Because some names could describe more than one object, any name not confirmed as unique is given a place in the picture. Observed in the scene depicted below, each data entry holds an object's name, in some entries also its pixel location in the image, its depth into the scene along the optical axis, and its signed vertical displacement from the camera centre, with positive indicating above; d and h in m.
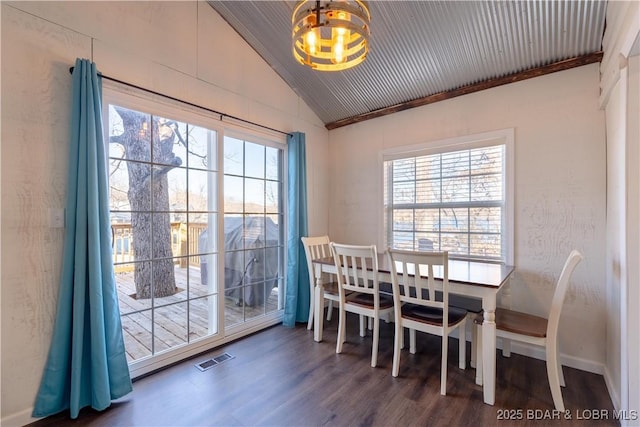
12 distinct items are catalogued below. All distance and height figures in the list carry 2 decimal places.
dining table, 1.88 -0.53
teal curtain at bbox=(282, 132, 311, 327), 3.21 -0.29
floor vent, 2.32 -1.25
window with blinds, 2.78 +0.10
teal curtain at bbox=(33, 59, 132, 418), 1.74 -0.45
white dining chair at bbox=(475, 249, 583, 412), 1.76 -0.80
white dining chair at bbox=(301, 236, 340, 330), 2.91 -0.56
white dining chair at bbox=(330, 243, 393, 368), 2.33 -0.66
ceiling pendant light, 1.49 +1.00
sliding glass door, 2.17 -0.12
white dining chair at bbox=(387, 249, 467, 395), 1.98 -0.78
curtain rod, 2.00 +0.93
